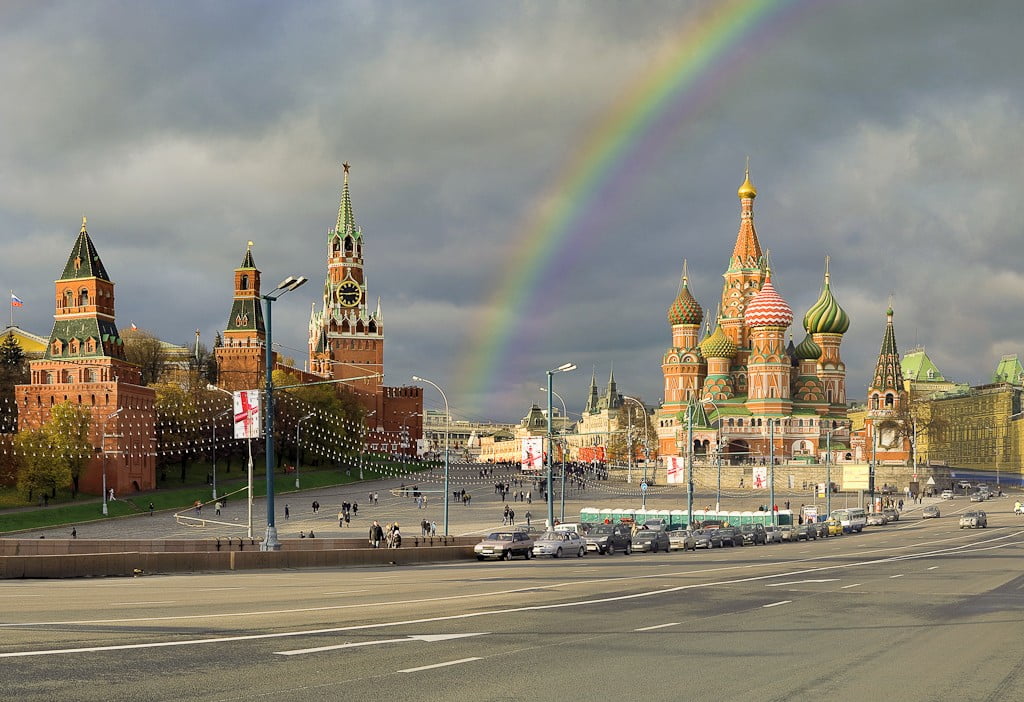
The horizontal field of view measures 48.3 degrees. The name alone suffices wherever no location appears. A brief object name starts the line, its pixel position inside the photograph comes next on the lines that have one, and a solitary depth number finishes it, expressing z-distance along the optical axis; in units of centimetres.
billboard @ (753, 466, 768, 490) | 10162
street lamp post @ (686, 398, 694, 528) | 7177
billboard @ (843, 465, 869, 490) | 13025
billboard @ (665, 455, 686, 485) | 11771
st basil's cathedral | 14975
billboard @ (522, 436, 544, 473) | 8412
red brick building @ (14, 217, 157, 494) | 10069
